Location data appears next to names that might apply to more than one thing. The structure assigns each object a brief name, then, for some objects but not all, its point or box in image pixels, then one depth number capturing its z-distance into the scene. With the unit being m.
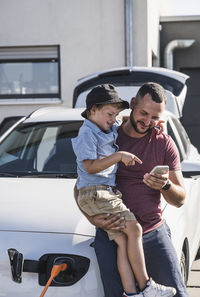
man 4.55
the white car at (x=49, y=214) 4.55
